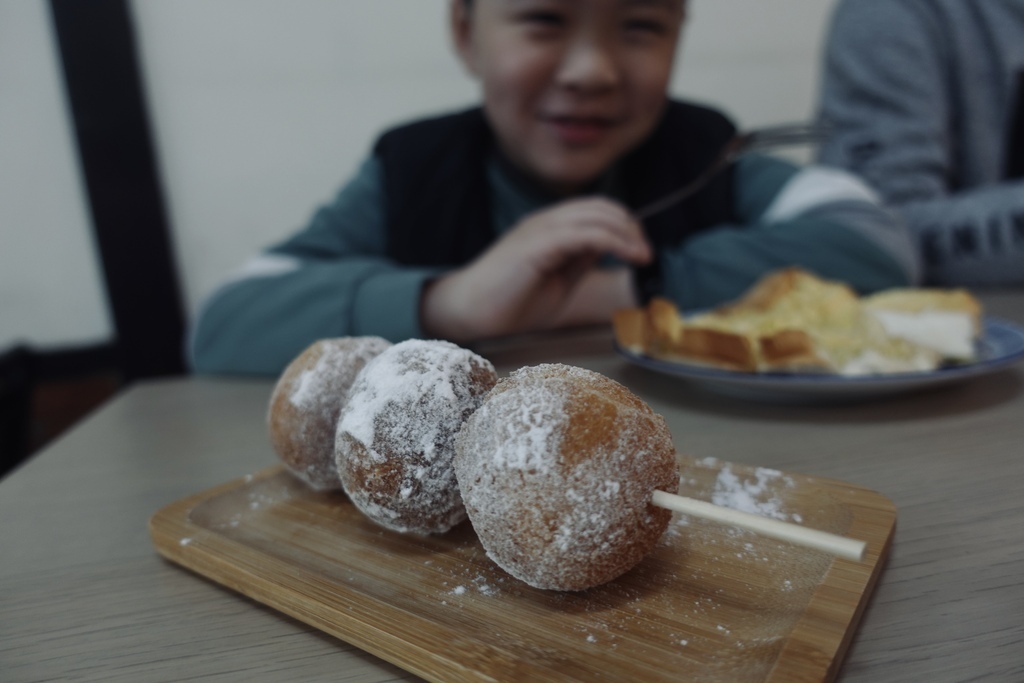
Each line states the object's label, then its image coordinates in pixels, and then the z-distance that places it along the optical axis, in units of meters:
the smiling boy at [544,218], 0.39
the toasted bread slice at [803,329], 0.28
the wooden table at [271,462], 0.16
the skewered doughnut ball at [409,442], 0.19
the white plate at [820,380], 0.25
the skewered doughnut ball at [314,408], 0.21
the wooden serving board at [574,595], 0.15
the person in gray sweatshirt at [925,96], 0.59
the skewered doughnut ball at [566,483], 0.16
